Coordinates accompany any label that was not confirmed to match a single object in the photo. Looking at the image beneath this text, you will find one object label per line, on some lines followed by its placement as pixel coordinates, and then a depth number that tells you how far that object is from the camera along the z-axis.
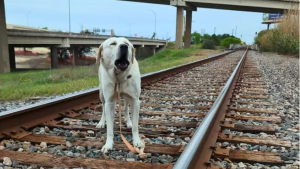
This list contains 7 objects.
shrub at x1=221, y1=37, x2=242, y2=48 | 76.34
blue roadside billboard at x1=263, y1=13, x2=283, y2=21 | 99.12
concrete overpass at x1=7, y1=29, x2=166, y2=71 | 35.06
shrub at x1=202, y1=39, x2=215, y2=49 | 63.34
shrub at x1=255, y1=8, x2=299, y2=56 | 21.67
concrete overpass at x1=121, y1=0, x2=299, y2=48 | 43.59
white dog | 2.66
